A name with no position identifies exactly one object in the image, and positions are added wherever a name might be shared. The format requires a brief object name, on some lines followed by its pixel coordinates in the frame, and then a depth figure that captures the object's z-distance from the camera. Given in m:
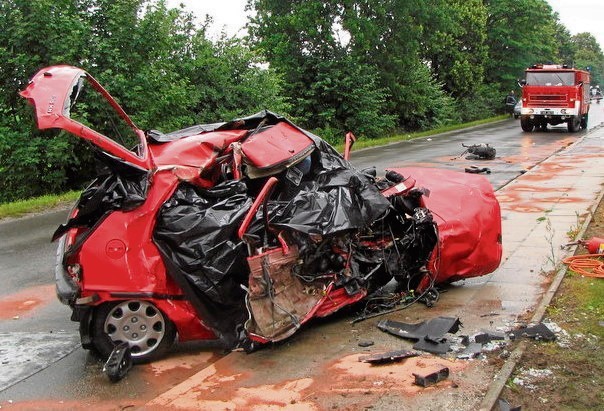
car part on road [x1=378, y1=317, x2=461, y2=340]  5.39
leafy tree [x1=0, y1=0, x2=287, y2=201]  14.76
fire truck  30.70
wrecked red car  5.11
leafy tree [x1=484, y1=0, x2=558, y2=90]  46.34
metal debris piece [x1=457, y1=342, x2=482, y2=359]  4.97
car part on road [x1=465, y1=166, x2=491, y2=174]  16.09
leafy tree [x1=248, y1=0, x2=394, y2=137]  29.14
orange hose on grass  7.08
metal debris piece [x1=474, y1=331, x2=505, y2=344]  5.23
